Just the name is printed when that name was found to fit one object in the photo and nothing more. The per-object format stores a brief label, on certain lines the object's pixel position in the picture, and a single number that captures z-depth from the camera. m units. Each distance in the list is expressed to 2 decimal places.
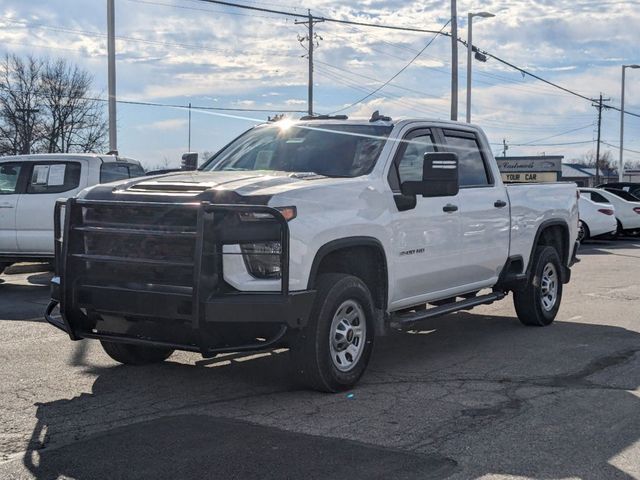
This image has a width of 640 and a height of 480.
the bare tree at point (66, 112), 47.88
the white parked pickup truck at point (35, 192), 11.91
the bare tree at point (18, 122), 45.88
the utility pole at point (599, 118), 69.88
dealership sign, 36.50
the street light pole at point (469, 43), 30.06
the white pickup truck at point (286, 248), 5.25
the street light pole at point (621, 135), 49.15
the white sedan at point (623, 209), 24.12
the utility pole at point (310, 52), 45.00
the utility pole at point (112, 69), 20.09
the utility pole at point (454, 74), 29.14
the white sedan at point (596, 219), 22.20
